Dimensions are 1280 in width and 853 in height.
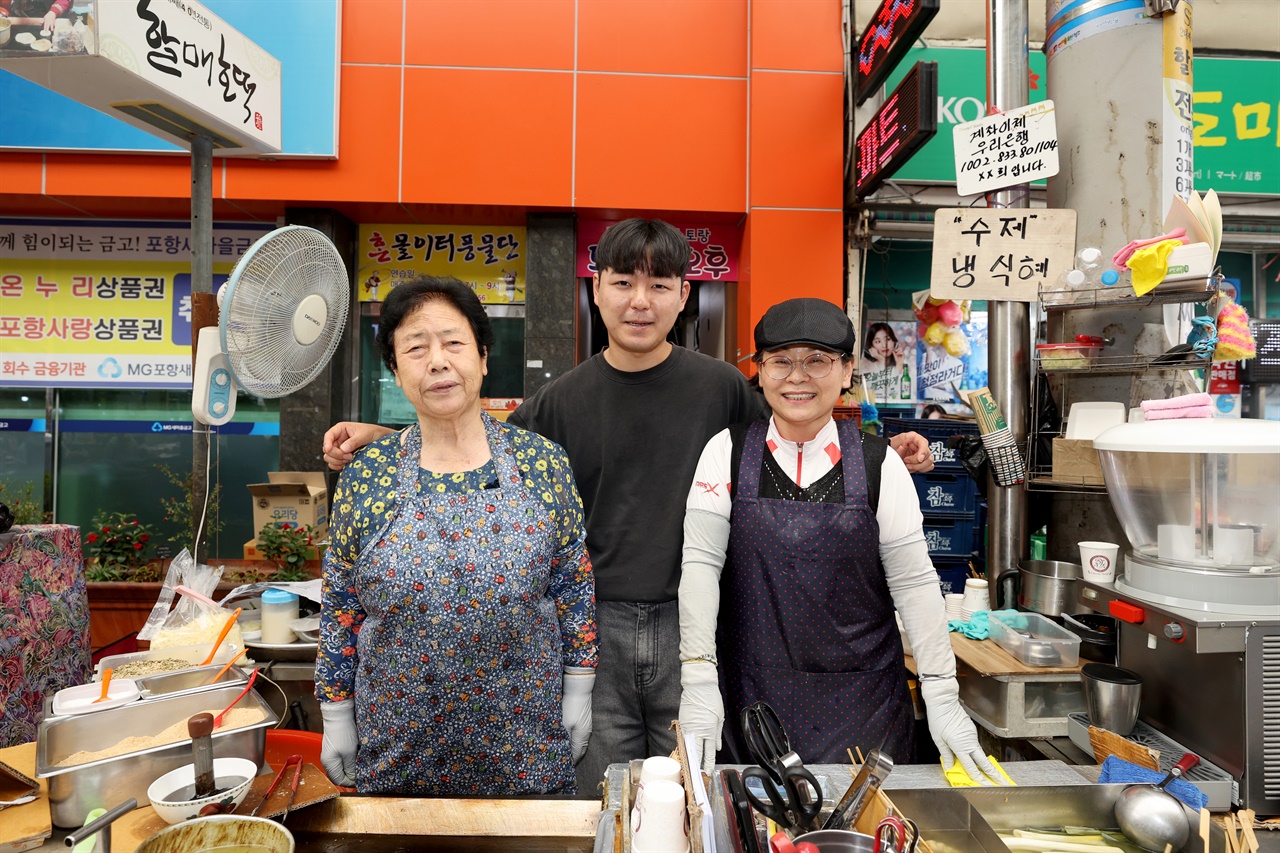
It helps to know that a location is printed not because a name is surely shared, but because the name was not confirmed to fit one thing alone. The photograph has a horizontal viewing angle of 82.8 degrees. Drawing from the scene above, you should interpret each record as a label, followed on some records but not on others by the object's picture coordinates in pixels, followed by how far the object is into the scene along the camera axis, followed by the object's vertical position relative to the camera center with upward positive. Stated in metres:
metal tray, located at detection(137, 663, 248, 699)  1.75 -0.57
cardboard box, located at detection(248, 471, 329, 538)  4.74 -0.37
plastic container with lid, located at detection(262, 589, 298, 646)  2.80 -0.66
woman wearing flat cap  1.91 -0.31
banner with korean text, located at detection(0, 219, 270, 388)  6.11 +1.23
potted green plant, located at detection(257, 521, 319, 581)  3.94 -0.56
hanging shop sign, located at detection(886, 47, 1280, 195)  5.51 +2.58
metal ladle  1.28 -0.66
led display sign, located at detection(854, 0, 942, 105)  4.23 +2.62
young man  2.22 -0.05
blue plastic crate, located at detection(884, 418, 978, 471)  4.76 +0.14
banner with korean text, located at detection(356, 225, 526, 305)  6.19 +1.64
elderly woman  1.72 -0.35
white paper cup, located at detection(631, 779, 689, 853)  1.04 -0.54
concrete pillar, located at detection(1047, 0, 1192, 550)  2.81 +1.22
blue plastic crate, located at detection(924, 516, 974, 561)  4.75 -0.55
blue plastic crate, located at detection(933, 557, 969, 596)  4.76 -0.79
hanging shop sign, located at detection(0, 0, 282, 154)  2.34 +1.31
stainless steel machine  1.57 -0.33
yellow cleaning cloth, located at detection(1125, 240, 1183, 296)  2.37 +0.63
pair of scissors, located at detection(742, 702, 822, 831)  1.18 -0.55
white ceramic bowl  1.24 -0.62
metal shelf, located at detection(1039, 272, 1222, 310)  2.41 +0.56
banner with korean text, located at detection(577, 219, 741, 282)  6.06 +1.70
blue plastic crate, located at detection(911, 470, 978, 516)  4.77 -0.28
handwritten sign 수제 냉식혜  2.75 +0.77
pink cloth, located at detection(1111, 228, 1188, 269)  2.40 +0.71
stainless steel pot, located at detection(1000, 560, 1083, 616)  2.88 -0.54
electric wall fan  2.15 +0.40
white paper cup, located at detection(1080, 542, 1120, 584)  2.58 -0.37
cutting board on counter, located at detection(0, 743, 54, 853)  1.29 -0.70
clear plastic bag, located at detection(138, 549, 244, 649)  2.25 -0.54
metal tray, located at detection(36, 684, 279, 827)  1.36 -0.61
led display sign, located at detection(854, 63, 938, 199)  4.27 +2.05
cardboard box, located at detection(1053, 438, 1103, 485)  2.80 -0.04
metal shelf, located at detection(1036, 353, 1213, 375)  2.56 +0.33
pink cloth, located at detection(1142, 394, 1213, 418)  1.75 +0.12
